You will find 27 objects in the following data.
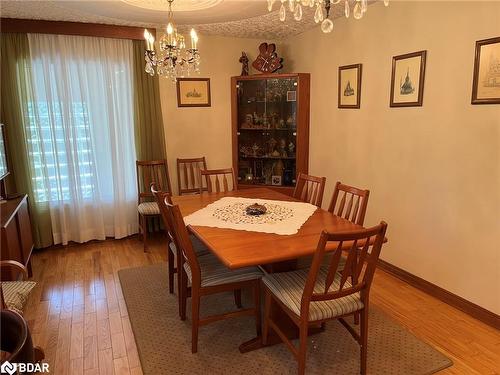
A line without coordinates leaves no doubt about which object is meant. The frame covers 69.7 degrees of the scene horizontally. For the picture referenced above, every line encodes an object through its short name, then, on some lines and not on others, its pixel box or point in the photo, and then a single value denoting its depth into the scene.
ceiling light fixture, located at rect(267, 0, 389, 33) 1.71
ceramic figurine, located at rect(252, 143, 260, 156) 4.46
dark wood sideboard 2.64
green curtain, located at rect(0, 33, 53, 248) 3.45
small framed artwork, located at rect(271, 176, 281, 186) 4.44
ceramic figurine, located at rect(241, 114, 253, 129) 4.39
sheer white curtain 3.66
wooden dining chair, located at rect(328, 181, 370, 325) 2.38
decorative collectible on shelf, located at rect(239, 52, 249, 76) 4.28
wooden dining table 1.81
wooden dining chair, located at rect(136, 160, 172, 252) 4.03
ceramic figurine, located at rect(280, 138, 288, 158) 4.37
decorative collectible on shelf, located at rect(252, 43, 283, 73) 4.17
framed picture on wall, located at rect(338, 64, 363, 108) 3.43
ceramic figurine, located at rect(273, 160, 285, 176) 4.41
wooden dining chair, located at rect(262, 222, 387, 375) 1.70
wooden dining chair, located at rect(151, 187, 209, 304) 2.36
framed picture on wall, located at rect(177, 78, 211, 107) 4.21
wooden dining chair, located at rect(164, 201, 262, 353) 2.07
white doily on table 2.25
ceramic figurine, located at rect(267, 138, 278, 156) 4.41
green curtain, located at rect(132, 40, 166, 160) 3.94
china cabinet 4.18
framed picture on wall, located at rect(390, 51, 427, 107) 2.78
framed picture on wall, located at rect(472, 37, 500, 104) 2.27
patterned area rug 2.05
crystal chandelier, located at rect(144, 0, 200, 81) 2.42
